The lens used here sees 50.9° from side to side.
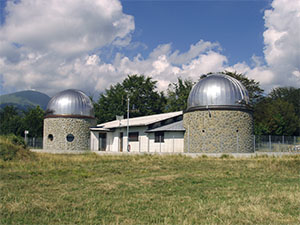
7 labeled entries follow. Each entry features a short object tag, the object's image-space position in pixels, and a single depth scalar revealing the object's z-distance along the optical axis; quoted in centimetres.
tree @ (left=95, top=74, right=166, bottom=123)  5500
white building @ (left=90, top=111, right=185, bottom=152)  3036
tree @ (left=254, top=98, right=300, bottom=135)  4197
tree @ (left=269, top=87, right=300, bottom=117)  6309
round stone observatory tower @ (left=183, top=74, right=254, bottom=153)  2709
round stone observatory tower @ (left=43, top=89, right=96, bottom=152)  3478
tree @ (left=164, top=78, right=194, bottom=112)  5384
